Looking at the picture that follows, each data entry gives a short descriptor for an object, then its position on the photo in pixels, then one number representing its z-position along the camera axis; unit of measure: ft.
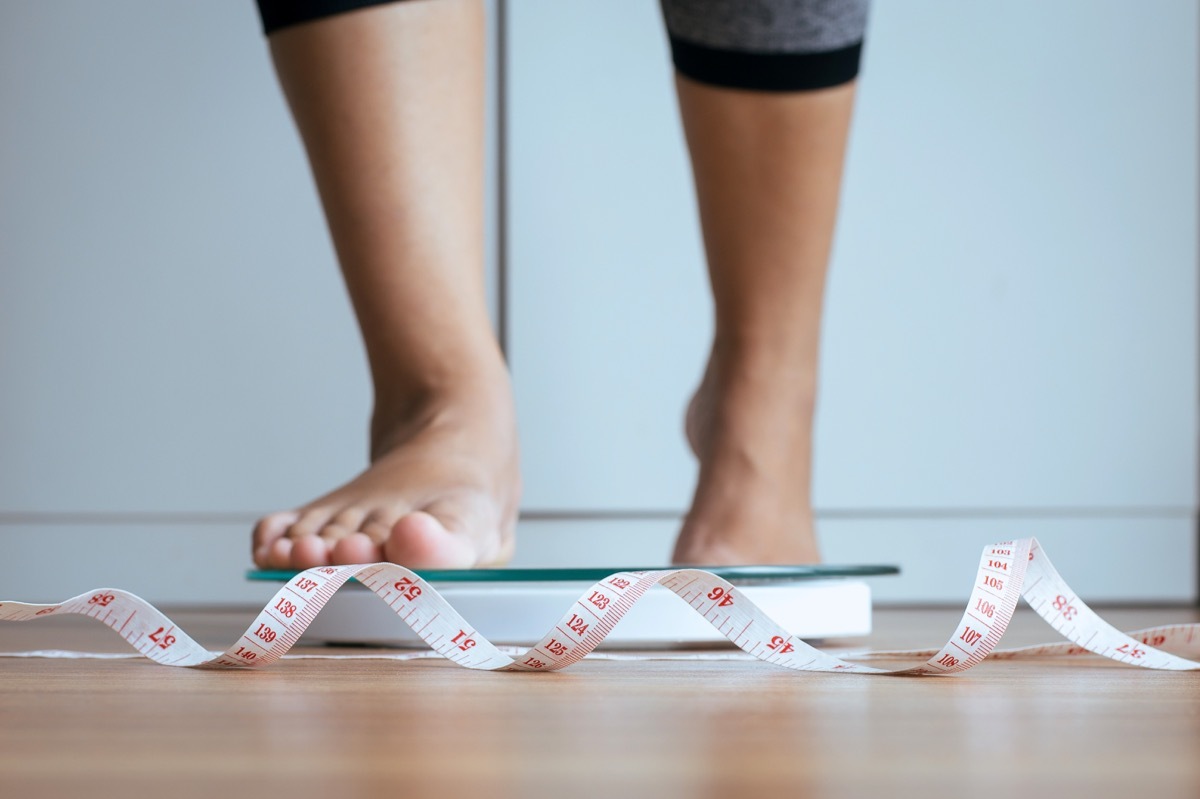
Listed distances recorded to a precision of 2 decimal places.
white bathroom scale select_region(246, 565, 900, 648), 3.75
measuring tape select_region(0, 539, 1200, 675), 3.44
